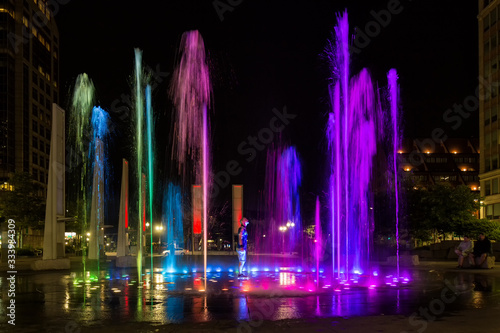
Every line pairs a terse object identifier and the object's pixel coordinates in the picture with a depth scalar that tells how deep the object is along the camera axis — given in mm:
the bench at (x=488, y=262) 23031
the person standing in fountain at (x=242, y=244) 18312
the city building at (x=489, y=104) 64188
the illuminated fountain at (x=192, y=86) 24406
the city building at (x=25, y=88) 80250
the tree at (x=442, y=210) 40000
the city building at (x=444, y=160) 127062
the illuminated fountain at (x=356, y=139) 24109
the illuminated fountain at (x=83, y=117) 30355
